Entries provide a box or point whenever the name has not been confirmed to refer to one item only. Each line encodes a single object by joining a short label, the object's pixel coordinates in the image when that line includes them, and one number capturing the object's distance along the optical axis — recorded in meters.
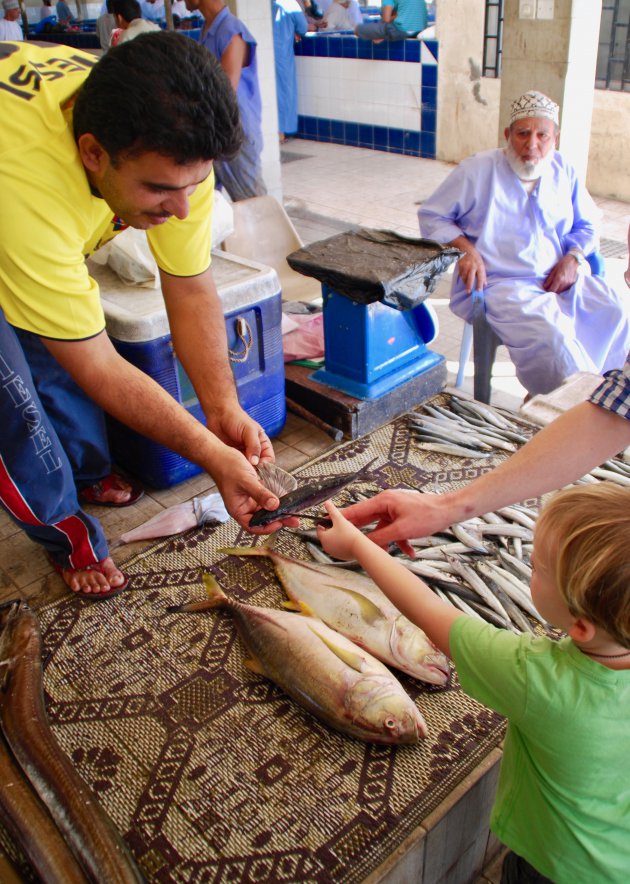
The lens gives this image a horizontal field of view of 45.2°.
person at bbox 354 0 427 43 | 10.95
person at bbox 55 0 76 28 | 16.34
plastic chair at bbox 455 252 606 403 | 4.41
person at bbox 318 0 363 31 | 13.25
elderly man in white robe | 4.14
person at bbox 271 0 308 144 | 12.05
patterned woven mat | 2.05
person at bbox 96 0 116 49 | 11.10
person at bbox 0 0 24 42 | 11.57
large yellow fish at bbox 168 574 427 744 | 2.25
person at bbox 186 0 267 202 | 6.03
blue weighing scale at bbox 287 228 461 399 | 3.72
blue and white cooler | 3.38
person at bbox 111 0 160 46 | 6.94
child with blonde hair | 1.45
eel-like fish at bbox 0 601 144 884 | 1.93
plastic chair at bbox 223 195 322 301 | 5.27
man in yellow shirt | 2.04
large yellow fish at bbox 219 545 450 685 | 2.48
